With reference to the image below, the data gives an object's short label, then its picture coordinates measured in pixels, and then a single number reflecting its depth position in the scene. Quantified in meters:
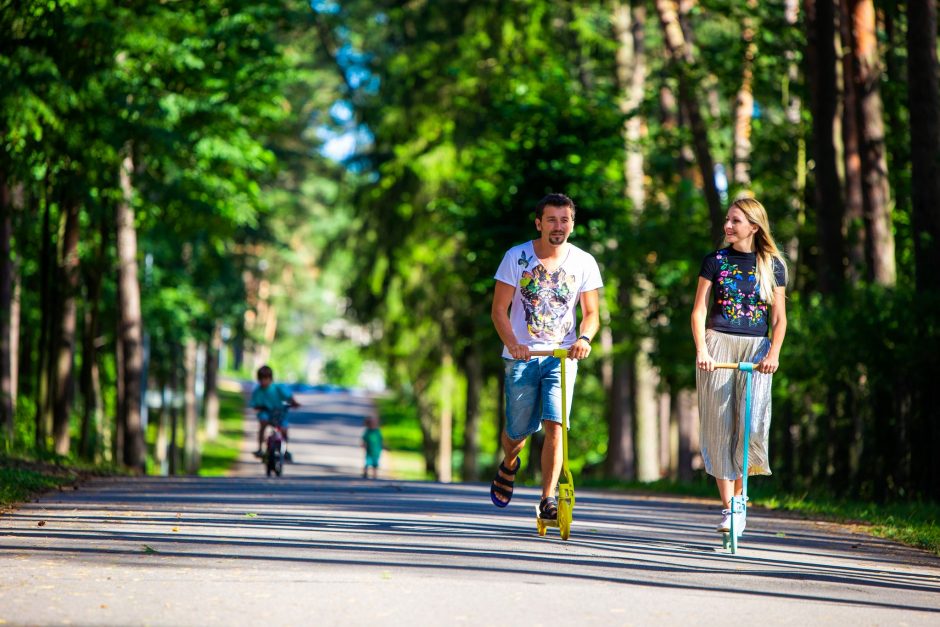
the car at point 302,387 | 108.31
